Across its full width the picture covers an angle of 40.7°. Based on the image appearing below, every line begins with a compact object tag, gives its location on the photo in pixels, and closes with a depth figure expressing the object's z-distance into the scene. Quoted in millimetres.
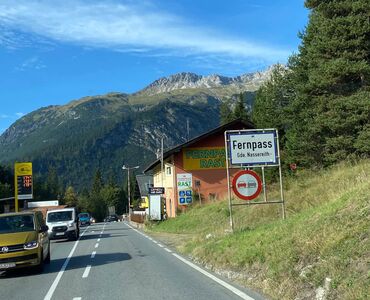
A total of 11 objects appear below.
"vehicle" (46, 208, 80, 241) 30000
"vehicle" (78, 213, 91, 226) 72331
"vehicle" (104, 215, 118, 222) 119162
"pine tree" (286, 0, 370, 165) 28719
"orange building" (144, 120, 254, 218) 45281
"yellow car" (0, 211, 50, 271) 13203
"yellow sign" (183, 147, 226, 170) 46250
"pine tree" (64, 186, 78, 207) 151600
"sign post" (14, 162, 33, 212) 41844
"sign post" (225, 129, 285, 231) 17047
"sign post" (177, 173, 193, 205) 45000
